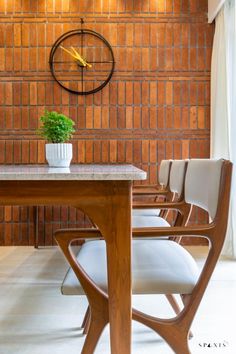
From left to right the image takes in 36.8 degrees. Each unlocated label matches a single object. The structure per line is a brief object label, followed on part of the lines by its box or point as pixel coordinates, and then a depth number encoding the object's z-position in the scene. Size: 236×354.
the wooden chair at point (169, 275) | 1.08
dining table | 1.00
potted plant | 1.79
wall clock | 3.29
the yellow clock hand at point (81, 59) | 3.25
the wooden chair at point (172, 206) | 1.63
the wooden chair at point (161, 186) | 2.28
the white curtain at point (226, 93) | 2.86
